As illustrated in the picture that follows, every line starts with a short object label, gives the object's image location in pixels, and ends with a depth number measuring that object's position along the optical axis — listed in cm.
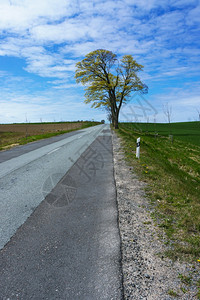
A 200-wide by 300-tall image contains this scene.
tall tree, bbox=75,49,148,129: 3347
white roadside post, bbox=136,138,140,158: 1023
